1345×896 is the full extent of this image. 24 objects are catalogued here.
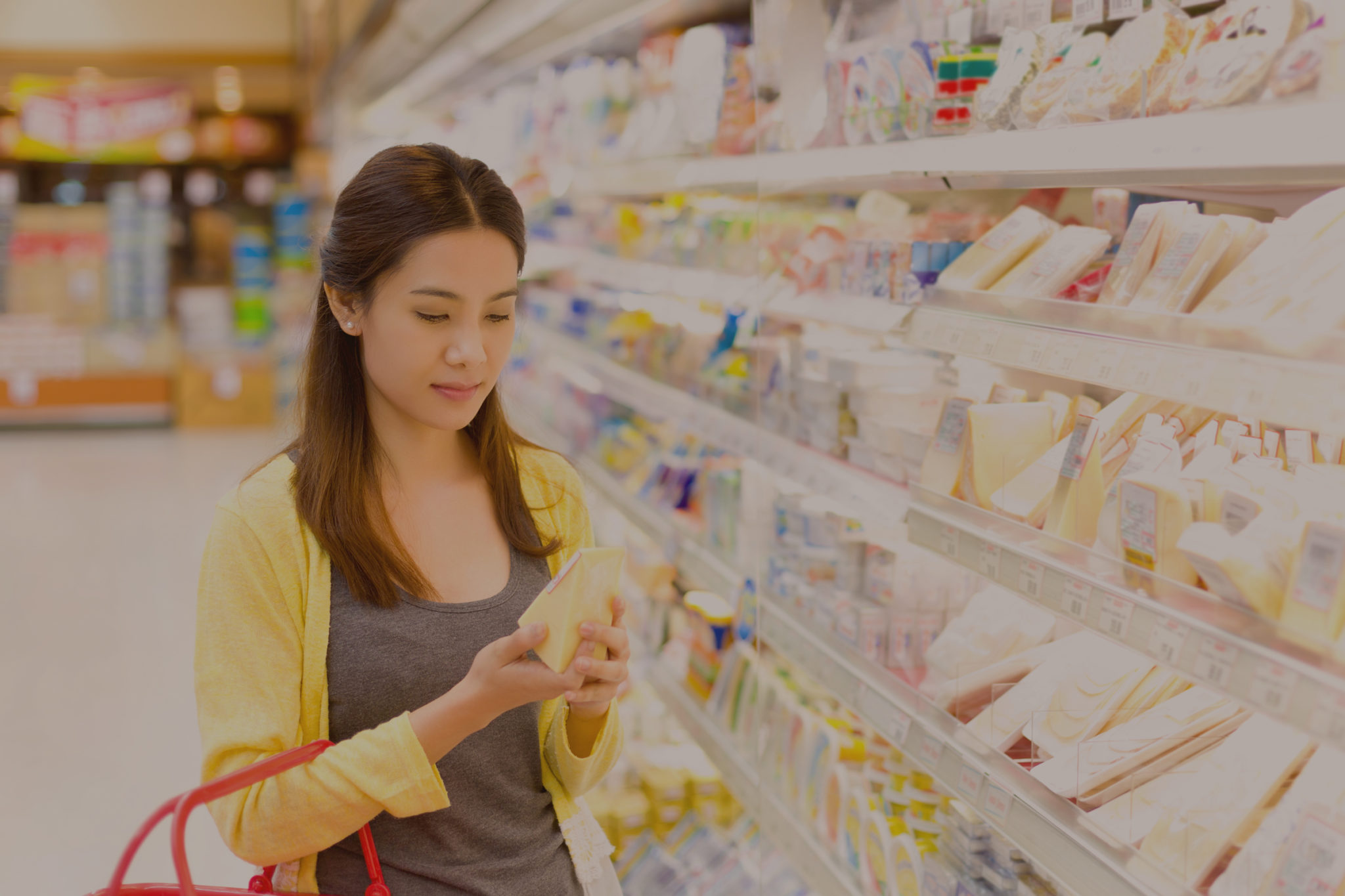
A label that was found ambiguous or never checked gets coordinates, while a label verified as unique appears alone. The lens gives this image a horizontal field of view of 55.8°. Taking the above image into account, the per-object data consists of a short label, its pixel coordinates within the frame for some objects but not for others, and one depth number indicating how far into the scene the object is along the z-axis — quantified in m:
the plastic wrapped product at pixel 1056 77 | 1.61
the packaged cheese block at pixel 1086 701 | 1.59
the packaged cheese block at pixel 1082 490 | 1.54
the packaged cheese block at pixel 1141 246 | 1.56
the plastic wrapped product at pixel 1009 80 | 1.72
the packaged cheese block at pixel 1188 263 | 1.45
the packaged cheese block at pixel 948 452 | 1.82
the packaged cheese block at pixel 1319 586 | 1.10
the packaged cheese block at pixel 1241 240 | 1.46
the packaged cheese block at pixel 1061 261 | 1.71
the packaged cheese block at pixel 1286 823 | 1.22
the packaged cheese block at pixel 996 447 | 1.74
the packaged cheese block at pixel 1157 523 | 1.32
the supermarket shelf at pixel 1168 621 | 1.06
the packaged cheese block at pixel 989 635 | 1.88
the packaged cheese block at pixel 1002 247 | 1.83
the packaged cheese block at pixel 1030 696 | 1.69
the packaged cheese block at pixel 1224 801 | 1.32
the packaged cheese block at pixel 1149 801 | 1.42
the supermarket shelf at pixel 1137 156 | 1.16
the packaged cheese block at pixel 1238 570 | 1.18
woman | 1.34
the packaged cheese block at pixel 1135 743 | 1.49
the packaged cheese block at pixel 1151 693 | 1.60
